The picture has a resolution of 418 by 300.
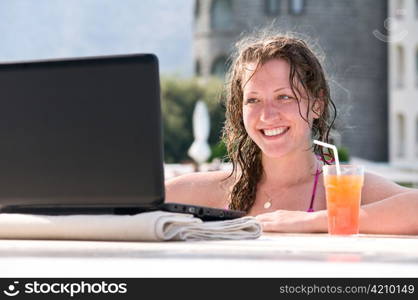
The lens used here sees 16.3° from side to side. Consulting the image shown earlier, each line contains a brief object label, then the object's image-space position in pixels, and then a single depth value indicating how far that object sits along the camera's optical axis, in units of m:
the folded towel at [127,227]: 2.44
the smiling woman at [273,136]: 3.21
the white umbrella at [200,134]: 20.22
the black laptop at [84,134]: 2.40
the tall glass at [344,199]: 2.71
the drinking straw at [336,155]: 2.71
